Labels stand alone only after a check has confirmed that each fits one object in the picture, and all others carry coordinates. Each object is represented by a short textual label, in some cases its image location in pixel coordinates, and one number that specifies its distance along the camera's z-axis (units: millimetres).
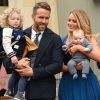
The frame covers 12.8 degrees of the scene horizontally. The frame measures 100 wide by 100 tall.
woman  5629
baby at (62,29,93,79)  5520
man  5172
